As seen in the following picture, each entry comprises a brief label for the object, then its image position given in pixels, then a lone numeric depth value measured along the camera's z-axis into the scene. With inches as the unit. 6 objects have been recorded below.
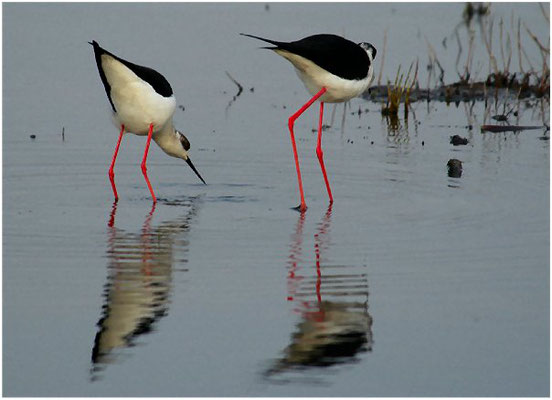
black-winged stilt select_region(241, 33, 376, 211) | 610.2
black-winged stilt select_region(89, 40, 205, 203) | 614.9
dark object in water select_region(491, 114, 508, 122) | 876.0
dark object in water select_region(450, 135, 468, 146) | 788.0
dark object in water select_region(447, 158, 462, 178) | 687.1
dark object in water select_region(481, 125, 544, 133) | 835.4
